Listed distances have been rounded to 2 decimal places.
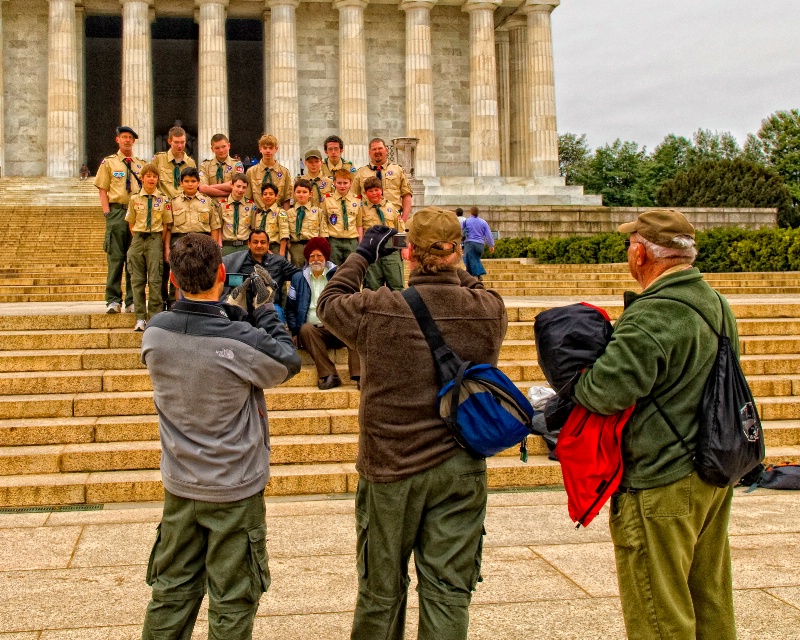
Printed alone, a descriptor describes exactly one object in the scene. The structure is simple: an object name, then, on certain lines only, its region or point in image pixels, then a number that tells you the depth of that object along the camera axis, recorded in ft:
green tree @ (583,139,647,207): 191.98
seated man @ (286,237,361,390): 32.42
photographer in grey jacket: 13.46
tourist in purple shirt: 59.52
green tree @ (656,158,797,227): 137.39
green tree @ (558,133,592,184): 261.44
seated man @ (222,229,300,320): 33.93
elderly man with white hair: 12.22
